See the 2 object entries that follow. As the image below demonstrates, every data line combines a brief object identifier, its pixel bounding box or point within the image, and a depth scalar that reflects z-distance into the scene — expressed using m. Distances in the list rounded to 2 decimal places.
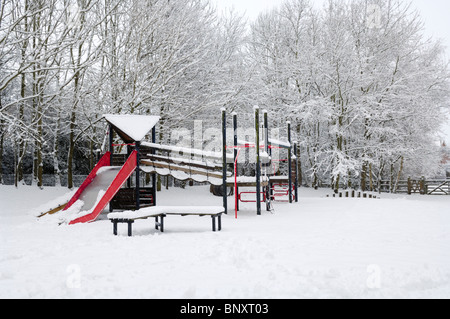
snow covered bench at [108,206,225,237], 6.49
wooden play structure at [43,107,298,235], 9.30
